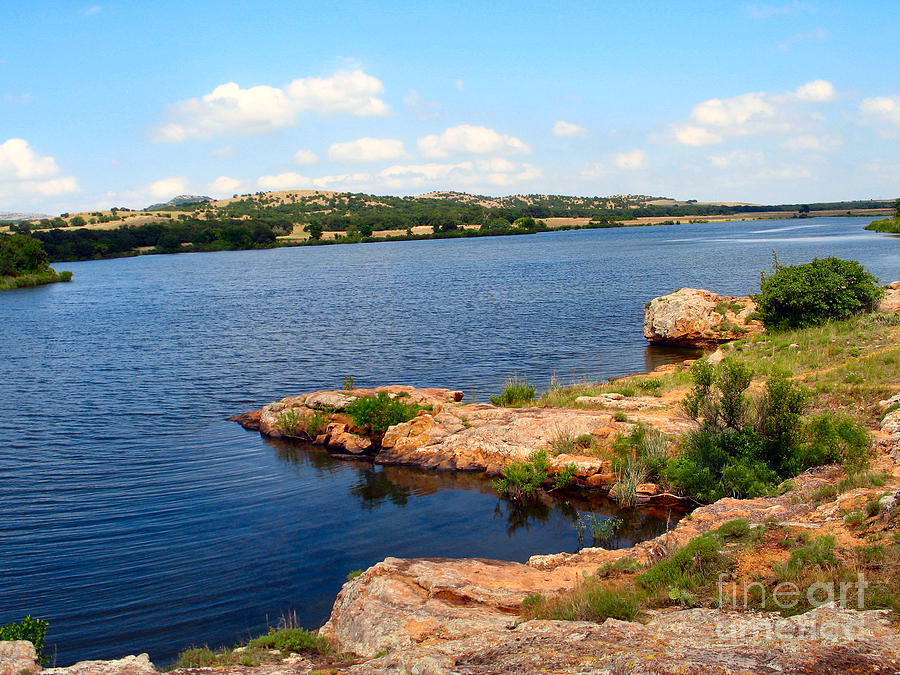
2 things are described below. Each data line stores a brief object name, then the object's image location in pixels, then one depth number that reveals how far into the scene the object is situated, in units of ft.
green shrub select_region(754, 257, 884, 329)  77.25
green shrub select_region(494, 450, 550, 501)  45.01
